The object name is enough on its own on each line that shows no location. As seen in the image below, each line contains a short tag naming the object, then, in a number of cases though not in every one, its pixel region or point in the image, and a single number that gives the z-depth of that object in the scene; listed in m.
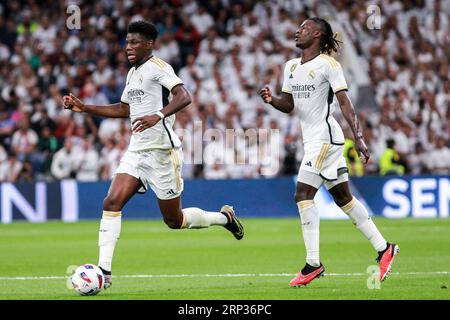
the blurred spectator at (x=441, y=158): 25.03
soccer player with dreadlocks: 11.06
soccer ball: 10.37
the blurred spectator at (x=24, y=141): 25.52
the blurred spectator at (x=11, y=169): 25.27
